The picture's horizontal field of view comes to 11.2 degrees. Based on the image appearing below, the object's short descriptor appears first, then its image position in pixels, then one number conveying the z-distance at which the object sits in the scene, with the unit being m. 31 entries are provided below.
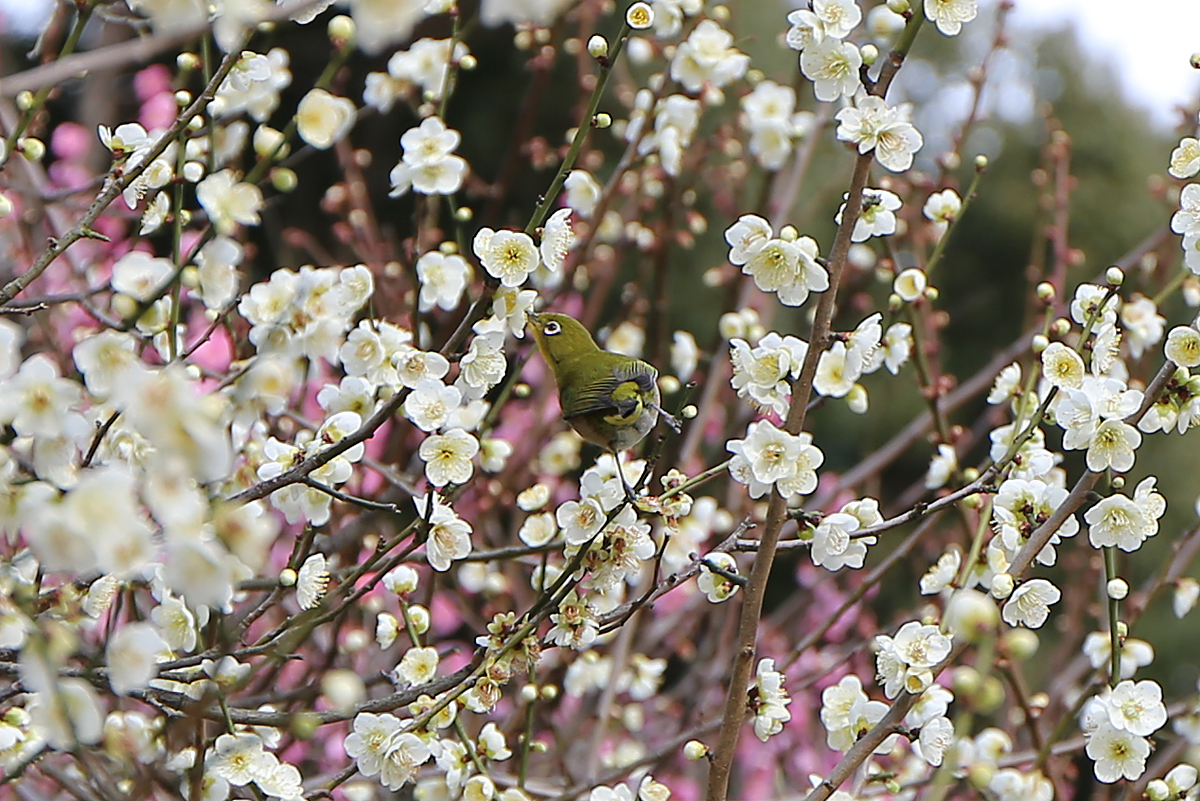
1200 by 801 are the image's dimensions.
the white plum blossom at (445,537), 2.44
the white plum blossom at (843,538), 2.44
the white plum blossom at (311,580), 2.45
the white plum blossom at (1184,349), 2.41
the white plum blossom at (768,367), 2.46
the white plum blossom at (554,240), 2.44
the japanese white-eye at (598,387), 2.55
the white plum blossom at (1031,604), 2.44
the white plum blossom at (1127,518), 2.43
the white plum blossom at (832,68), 2.44
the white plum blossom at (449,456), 2.44
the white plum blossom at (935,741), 2.43
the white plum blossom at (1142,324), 2.61
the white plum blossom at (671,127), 2.74
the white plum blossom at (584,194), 2.71
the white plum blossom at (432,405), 2.43
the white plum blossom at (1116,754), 2.43
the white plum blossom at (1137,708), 2.42
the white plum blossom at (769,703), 2.45
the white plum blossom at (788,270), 2.45
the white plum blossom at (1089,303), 2.46
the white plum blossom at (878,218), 2.47
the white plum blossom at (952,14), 2.44
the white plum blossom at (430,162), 2.56
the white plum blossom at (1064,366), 2.44
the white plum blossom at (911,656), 2.41
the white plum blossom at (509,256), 2.43
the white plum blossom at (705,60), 2.73
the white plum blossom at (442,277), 2.55
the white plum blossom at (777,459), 2.41
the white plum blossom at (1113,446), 2.42
